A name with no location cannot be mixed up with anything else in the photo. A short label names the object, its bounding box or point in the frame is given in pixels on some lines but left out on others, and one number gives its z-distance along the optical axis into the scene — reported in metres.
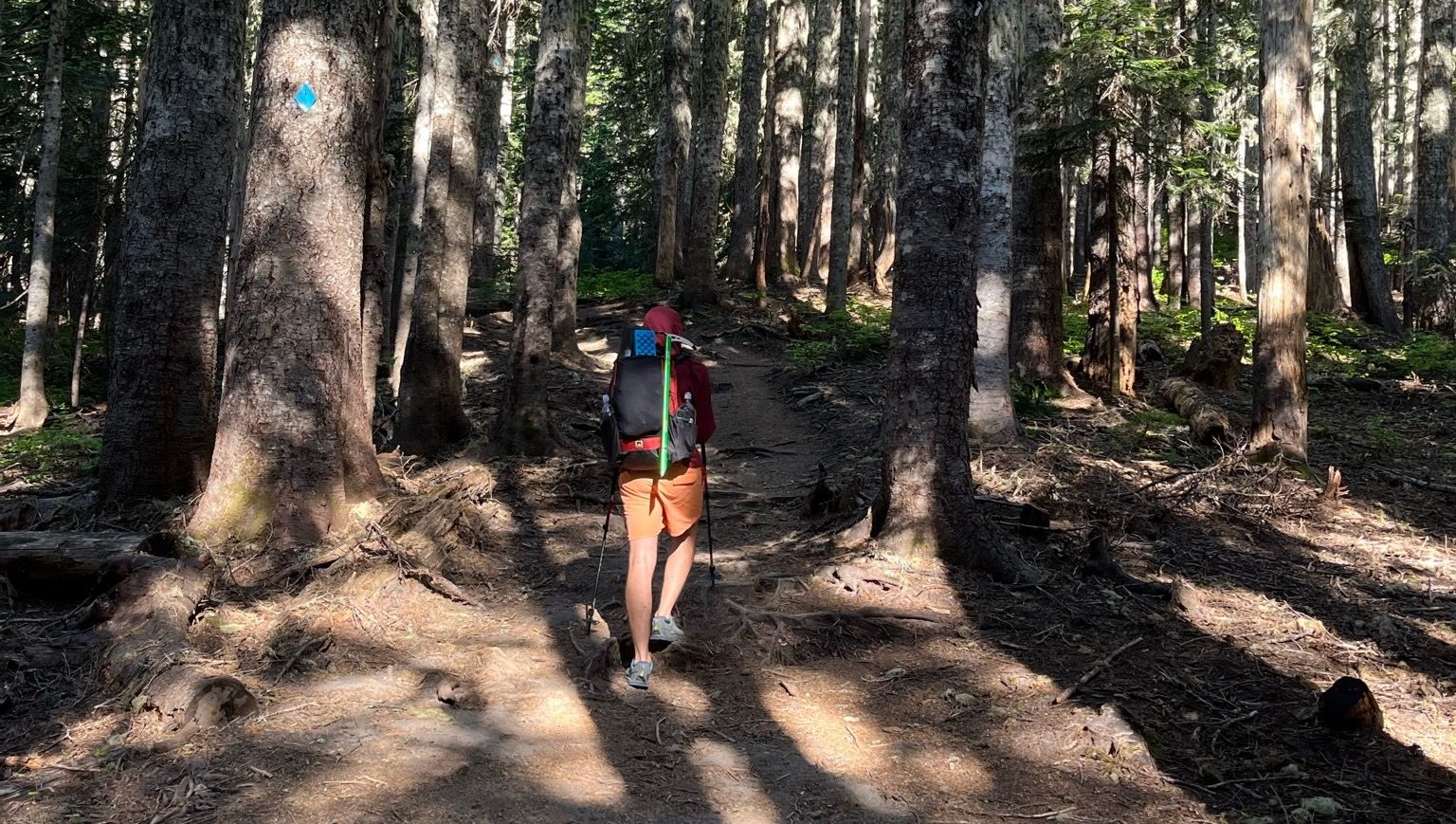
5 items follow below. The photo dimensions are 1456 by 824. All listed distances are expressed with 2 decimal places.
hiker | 5.08
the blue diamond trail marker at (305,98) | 6.68
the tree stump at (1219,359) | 14.82
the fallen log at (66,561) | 5.85
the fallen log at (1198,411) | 10.92
